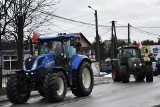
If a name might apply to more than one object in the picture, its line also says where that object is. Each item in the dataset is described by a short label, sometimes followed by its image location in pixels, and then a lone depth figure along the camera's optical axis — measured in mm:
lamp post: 44938
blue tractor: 15195
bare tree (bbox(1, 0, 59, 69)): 20438
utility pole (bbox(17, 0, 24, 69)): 20844
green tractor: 25556
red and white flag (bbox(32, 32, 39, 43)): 17605
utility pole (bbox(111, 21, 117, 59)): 57681
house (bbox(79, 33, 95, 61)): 69538
